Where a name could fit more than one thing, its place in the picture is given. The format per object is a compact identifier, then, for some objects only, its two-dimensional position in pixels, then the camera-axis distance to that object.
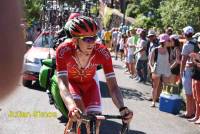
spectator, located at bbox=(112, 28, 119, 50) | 27.90
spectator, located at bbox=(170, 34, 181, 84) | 11.98
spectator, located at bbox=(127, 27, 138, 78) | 17.47
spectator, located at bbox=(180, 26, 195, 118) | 9.92
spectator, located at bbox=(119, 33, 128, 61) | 22.70
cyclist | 5.00
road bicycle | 3.99
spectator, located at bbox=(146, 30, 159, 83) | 13.21
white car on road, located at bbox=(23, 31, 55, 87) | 13.27
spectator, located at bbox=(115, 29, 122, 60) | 25.27
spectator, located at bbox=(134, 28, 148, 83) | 15.44
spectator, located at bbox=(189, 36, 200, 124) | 9.48
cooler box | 10.94
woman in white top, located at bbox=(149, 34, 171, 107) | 11.78
